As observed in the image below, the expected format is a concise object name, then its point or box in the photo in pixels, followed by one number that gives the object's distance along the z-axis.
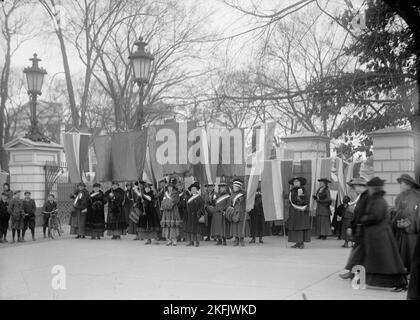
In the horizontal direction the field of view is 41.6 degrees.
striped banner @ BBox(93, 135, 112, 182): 14.70
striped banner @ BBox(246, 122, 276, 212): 12.88
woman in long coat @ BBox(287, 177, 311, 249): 13.22
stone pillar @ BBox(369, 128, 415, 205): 13.42
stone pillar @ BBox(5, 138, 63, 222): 18.55
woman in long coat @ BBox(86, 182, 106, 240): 16.12
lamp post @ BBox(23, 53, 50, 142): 15.87
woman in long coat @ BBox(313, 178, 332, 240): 14.59
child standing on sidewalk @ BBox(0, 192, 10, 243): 15.16
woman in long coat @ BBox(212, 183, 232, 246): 14.16
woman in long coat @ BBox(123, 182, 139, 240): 16.11
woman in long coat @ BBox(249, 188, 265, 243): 14.67
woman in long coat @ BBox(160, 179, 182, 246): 14.14
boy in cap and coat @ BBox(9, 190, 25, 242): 15.16
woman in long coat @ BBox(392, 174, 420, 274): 8.46
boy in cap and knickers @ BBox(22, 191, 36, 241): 15.41
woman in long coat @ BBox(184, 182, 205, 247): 14.09
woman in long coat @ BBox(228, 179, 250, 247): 13.88
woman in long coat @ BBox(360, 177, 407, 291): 8.00
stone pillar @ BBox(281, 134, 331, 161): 18.03
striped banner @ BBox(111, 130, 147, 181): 14.22
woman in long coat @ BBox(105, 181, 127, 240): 16.02
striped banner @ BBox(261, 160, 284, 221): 13.50
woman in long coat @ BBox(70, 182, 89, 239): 16.16
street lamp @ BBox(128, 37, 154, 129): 13.55
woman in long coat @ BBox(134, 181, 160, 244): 14.84
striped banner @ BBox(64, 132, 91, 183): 14.82
